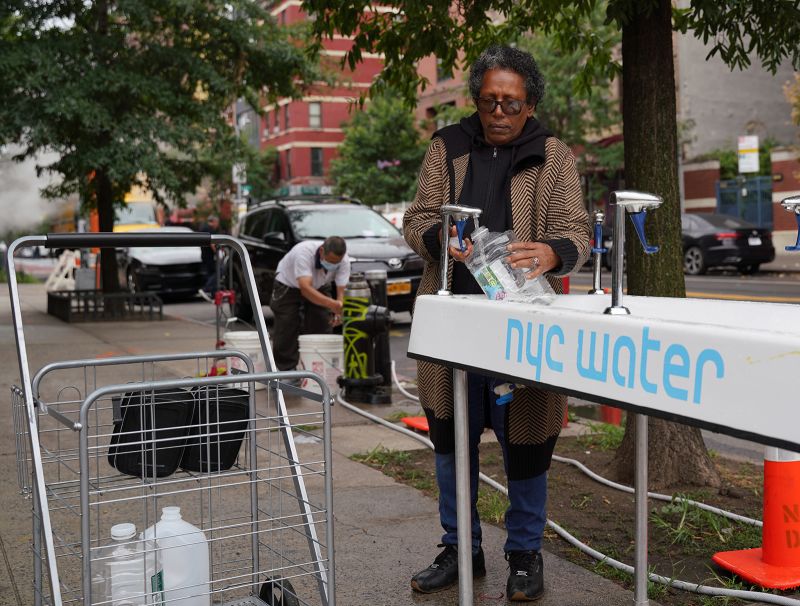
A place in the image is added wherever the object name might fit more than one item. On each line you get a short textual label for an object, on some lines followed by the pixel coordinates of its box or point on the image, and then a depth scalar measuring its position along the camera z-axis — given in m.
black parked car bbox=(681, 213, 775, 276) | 24.27
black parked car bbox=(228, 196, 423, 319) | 13.20
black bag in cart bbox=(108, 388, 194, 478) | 2.86
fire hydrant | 8.41
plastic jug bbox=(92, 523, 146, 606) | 2.75
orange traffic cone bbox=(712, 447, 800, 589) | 3.83
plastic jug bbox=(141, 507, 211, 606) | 2.83
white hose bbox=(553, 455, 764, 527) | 4.54
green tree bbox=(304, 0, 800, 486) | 5.21
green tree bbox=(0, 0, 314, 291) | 14.12
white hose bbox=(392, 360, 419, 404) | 8.35
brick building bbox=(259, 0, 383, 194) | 63.59
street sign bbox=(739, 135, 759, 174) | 30.23
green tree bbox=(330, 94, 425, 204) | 43.91
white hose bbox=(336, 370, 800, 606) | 3.55
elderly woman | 3.61
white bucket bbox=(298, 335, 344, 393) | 8.75
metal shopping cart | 2.61
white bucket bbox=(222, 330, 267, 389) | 8.66
